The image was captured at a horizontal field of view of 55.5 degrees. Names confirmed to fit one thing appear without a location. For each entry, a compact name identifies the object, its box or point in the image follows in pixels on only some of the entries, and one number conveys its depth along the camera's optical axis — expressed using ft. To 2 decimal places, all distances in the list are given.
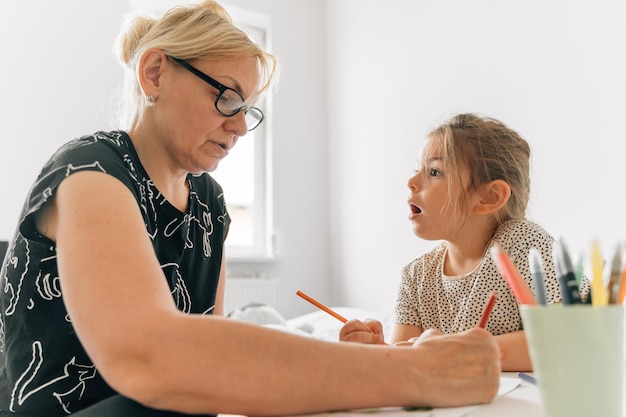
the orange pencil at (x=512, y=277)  1.62
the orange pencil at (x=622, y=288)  1.67
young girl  3.95
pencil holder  1.56
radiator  11.84
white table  1.95
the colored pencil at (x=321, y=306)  3.41
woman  1.74
